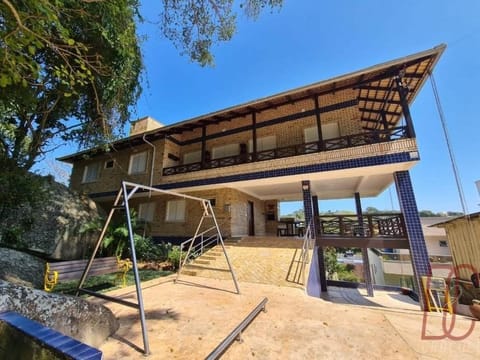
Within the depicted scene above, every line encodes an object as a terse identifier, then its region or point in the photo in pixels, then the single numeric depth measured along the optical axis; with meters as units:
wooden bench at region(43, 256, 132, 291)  4.96
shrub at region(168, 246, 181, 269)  9.38
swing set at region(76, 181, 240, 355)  2.73
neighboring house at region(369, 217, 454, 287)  20.30
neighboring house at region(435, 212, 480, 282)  7.84
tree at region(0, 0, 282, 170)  3.83
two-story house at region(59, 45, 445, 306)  7.97
